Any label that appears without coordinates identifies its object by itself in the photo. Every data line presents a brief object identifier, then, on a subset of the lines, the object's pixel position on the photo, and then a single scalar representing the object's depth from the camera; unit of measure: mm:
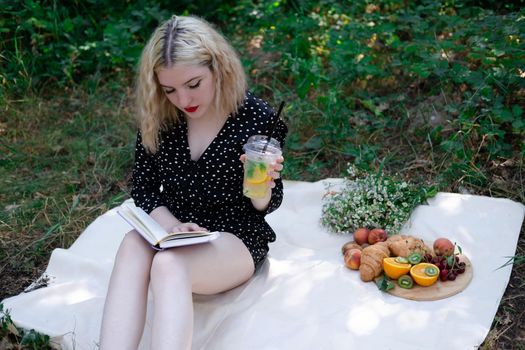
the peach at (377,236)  3277
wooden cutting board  2891
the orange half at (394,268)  2951
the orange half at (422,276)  2902
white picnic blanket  2734
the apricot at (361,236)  3330
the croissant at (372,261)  3002
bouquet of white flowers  3461
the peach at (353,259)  3131
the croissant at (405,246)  3059
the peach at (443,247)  3057
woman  2454
